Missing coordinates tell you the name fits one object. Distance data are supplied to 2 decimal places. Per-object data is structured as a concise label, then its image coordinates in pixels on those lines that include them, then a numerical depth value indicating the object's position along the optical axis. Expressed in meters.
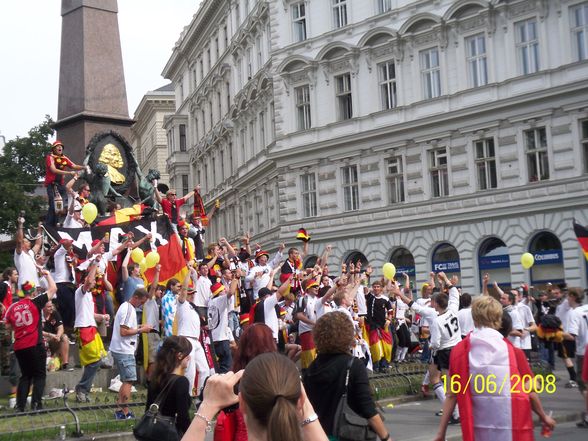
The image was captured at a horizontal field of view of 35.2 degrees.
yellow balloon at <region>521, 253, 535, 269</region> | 20.14
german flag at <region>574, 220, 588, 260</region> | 14.85
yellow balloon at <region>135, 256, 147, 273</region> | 15.38
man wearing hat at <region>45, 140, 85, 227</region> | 17.47
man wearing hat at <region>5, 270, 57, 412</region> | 11.06
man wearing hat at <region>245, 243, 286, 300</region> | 16.34
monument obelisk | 19.41
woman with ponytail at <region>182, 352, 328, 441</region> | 2.94
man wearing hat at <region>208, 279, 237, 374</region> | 13.82
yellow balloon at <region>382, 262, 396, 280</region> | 17.11
